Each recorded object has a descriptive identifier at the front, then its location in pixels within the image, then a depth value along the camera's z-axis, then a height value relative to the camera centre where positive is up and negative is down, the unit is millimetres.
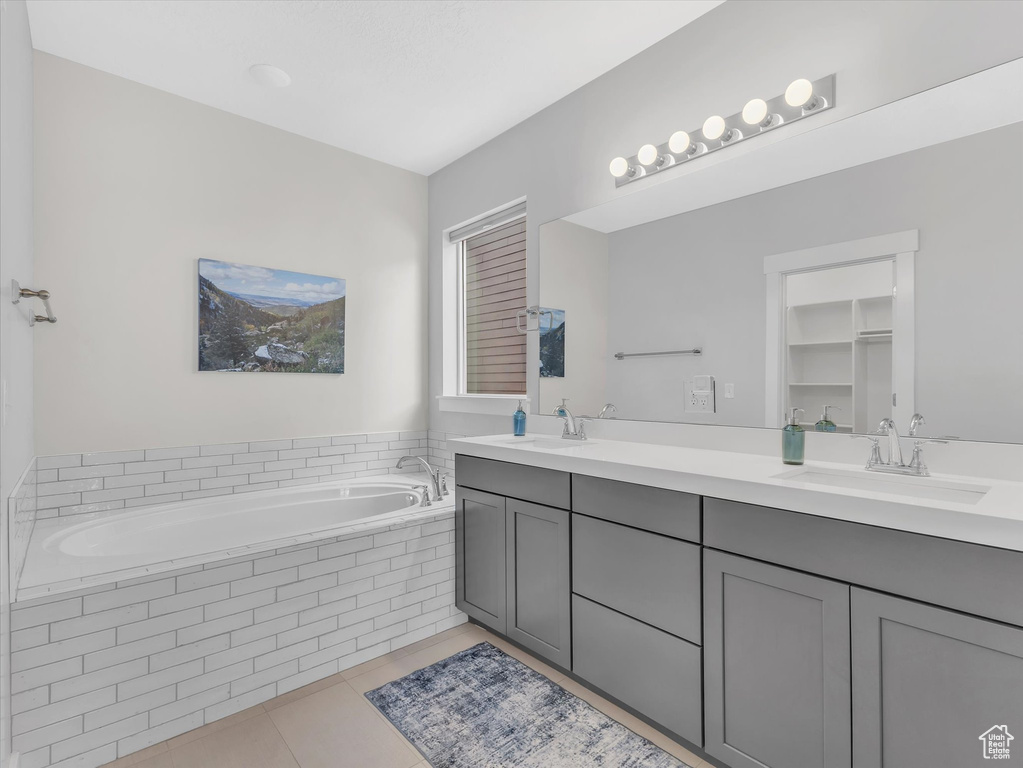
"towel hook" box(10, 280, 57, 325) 1725 +306
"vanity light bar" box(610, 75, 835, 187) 1800 +965
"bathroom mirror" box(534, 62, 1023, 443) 1515 +353
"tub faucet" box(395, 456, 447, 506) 2869 -571
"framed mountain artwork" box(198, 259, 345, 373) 2809 +359
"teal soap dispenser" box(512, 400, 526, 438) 2803 -220
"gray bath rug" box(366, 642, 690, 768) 1697 -1218
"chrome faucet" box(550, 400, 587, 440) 2602 -221
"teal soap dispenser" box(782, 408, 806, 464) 1751 -209
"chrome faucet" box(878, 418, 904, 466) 1599 -199
